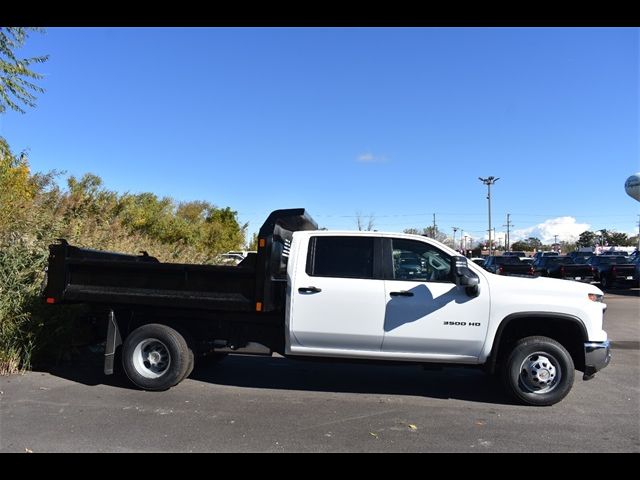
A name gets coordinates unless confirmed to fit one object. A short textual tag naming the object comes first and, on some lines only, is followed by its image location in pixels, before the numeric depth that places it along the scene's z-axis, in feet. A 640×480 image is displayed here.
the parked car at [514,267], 82.07
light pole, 226.99
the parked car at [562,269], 82.79
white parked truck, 18.85
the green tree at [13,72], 30.73
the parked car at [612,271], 76.28
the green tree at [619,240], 387.75
